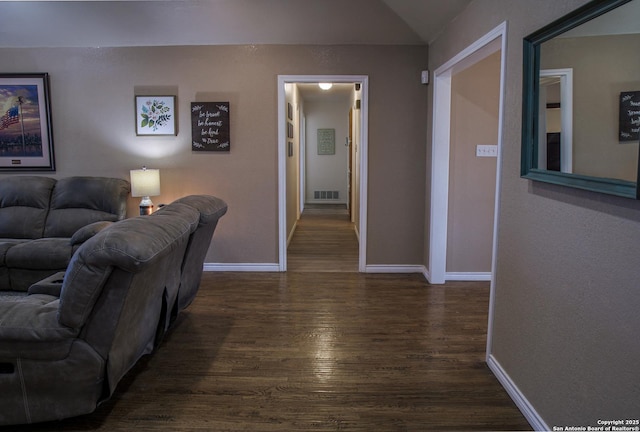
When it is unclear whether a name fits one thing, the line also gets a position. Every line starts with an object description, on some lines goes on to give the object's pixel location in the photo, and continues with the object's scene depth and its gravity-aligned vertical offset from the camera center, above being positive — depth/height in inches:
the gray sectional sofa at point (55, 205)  165.6 -13.4
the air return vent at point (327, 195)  422.9 -24.7
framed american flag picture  178.1 +18.5
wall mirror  57.0 +10.2
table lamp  169.9 -6.0
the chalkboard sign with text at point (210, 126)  178.4 +17.0
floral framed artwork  178.7 +21.4
